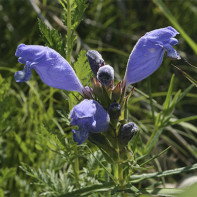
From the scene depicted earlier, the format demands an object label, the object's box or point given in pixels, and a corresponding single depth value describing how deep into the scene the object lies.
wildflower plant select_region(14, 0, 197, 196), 0.44
